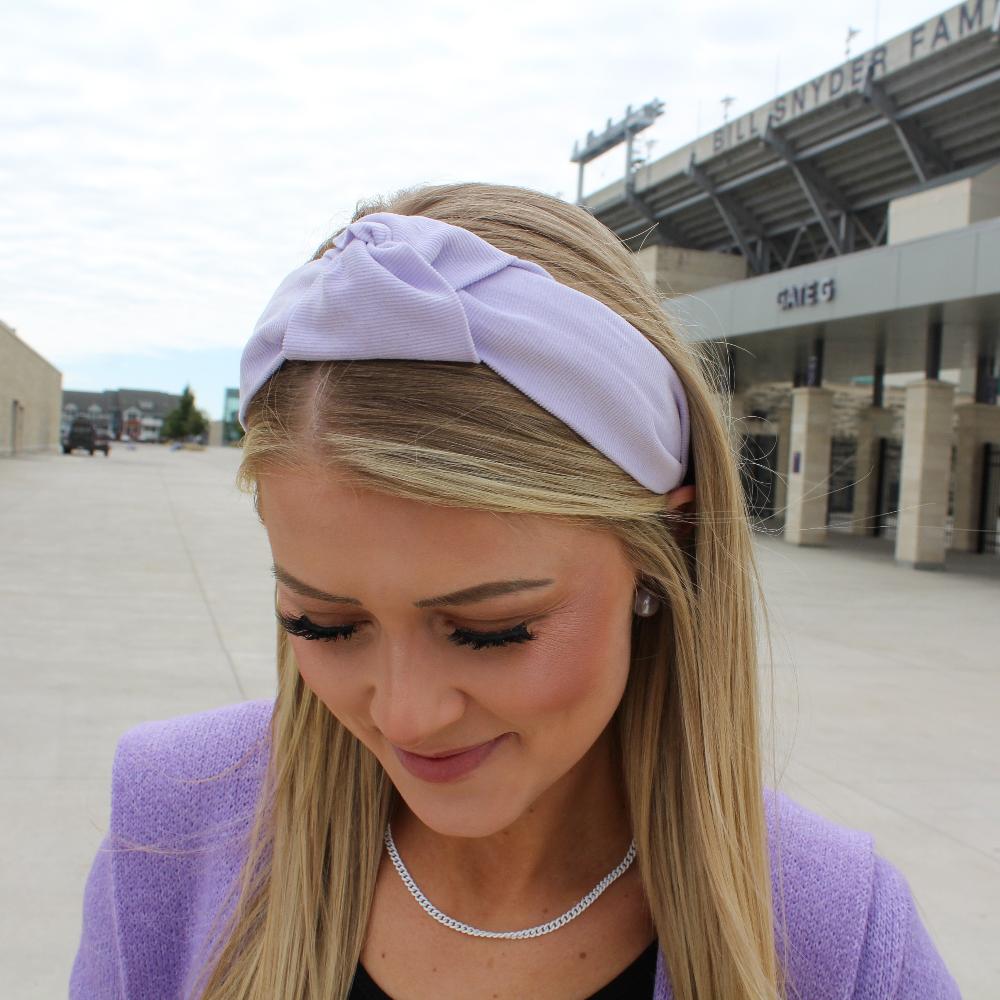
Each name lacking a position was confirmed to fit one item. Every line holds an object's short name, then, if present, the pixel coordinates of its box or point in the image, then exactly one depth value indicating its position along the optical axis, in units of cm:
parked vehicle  5272
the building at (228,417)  10601
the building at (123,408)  13938
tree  10725
